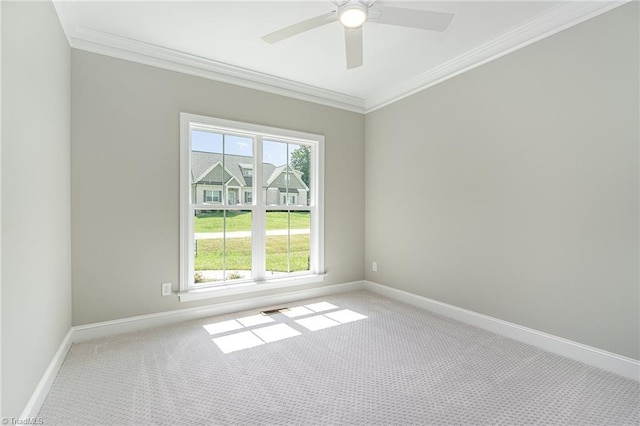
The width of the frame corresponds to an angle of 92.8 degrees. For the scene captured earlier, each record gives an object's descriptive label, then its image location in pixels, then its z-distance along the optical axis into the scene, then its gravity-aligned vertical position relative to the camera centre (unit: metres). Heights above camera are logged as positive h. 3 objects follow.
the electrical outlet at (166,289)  2.94 -0.74
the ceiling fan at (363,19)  1.85 +1.22
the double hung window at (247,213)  3.13 -0.02
